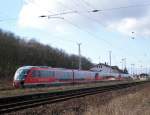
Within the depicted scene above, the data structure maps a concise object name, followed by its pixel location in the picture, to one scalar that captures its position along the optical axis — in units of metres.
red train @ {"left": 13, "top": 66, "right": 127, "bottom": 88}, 44.31
